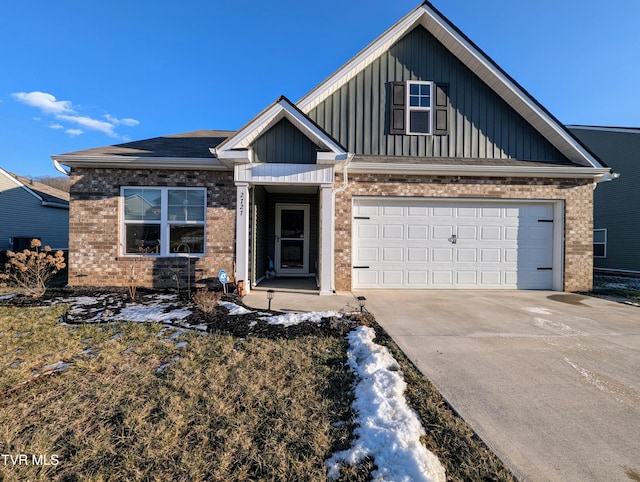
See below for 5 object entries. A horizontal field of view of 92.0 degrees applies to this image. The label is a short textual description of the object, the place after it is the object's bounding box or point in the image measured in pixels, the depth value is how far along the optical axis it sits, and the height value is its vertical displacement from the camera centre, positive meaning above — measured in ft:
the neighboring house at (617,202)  41.91 +6.26
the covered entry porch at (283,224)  22.88 +1.58
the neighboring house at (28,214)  50.47 +3.96
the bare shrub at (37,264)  21.22 -2.00
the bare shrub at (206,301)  17.41 -3.58
